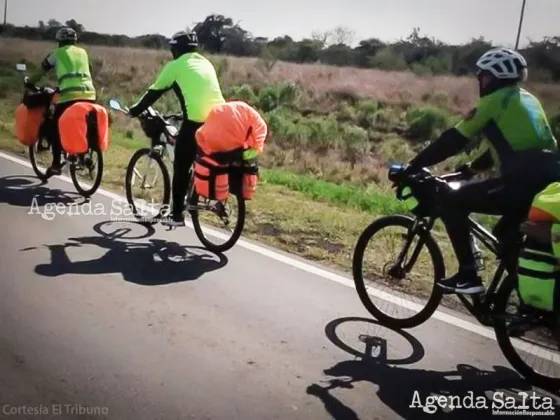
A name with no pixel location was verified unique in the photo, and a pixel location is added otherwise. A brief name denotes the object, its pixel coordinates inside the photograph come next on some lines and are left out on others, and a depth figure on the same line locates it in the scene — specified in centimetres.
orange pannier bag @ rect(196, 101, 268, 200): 585
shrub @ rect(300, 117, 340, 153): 1784
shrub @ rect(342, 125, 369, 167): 1661
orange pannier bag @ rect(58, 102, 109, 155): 777
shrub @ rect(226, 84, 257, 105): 2697
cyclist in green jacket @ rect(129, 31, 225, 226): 632
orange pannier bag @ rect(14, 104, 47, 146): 861
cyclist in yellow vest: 814
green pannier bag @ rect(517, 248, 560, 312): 371
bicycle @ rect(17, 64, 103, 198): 805
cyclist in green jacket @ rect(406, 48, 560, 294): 422
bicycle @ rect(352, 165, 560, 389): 410
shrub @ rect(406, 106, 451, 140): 2297
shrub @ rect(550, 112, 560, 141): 1919
